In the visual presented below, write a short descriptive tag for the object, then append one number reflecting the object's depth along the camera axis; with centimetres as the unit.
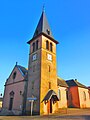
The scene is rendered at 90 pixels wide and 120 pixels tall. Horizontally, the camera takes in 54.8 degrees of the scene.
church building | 1588
